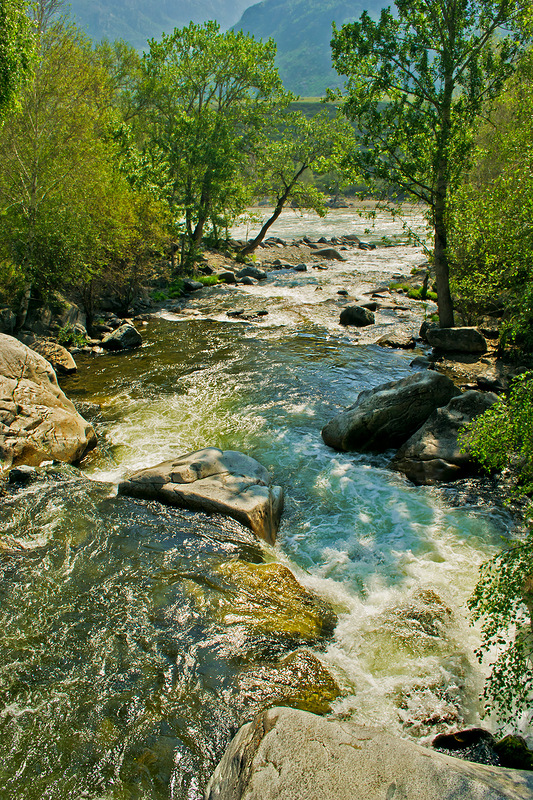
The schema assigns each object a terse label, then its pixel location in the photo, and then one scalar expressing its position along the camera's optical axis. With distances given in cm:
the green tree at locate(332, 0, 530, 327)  1702
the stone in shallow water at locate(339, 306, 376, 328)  2314
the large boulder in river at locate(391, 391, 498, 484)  1035
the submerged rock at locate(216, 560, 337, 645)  620
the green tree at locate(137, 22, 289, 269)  3136
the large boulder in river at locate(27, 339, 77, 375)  1706
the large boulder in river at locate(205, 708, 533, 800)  346
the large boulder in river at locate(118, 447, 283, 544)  841
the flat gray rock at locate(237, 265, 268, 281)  3512
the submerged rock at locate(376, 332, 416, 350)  1992
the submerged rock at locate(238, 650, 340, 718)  513
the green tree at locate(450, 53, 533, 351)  1165
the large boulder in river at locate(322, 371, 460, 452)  1180
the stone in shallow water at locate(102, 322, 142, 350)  2002
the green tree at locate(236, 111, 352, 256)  3672
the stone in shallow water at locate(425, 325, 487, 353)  1791
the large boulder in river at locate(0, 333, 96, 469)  1047
